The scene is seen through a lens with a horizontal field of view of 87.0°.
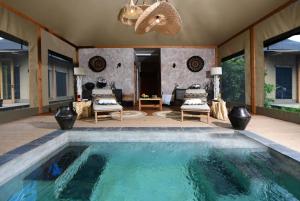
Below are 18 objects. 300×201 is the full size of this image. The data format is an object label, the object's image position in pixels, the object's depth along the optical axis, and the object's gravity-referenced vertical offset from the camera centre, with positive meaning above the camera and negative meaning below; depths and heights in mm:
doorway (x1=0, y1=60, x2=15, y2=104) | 8463 +866
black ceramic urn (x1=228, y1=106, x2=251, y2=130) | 2987 -405
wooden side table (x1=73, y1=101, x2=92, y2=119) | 4289 -306
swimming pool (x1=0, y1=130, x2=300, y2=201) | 1624 -951
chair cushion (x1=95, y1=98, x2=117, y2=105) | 4084 -103
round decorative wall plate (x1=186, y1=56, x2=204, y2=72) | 7402 +1542
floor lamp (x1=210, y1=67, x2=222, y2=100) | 5575 +774
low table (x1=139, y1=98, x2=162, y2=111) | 5819 -350
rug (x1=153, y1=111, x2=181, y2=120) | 4520 -545
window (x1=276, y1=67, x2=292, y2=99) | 8484 +688
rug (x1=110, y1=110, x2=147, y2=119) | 4479 -538
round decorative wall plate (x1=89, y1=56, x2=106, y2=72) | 7308 +1582
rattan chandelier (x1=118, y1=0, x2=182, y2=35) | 1841 +1016
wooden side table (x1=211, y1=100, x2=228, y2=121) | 4089 -385
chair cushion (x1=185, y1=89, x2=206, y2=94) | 4438 +152
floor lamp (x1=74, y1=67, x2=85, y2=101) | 5607 +838
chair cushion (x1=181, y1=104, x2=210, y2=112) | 3793 -265
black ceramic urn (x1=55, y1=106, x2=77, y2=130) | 3058 -396
